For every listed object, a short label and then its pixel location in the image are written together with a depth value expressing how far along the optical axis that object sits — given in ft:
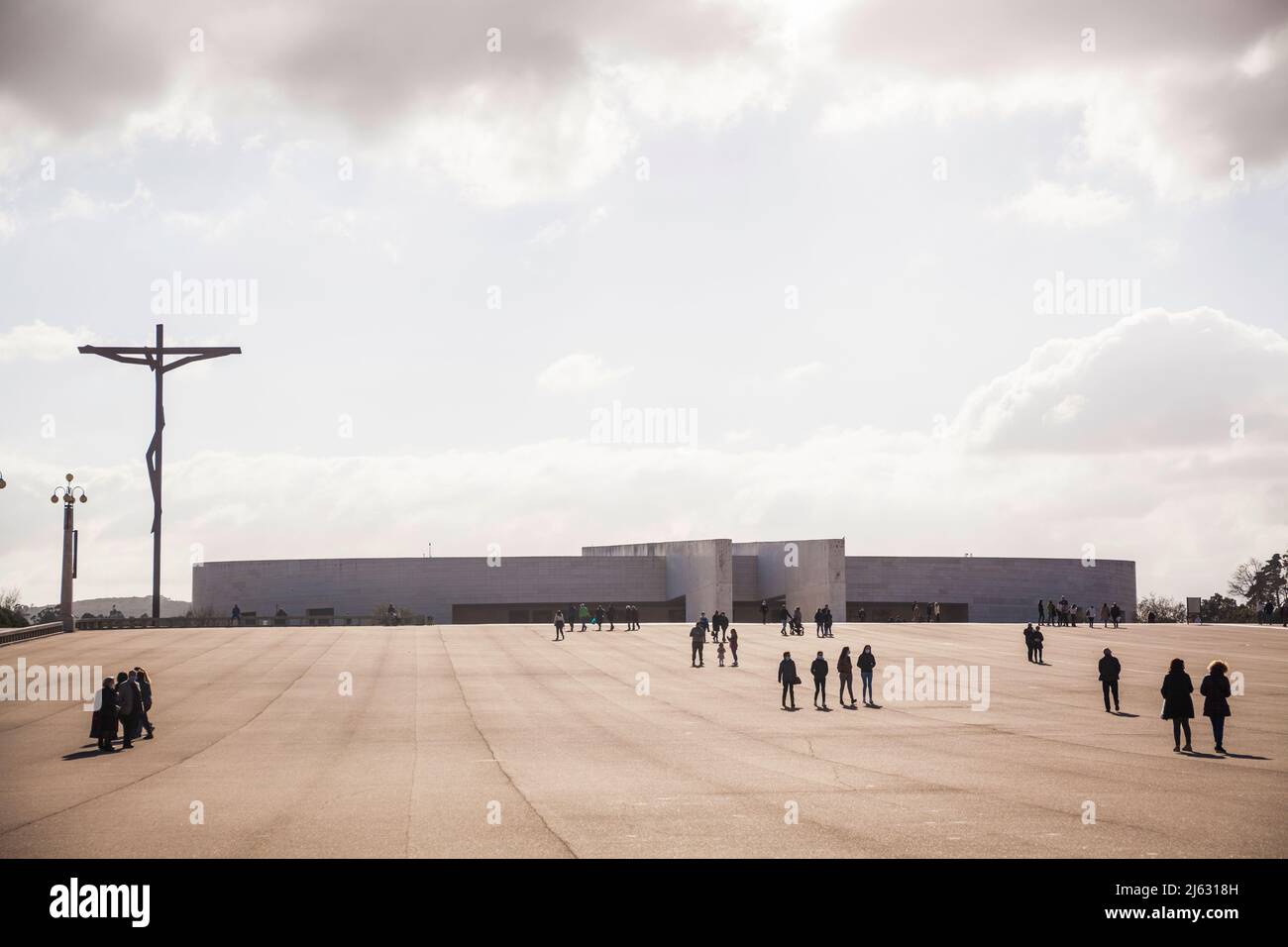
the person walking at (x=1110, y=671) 89.04
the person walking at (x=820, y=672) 96.89
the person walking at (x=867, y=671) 98.94
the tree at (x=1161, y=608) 312.54
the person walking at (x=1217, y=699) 64.85
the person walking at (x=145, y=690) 75.87
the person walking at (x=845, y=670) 99.45
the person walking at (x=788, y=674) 95.35
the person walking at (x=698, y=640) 134.89
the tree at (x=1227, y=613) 256.52
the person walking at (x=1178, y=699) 65.98
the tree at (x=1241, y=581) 426.10
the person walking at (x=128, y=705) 72.69
